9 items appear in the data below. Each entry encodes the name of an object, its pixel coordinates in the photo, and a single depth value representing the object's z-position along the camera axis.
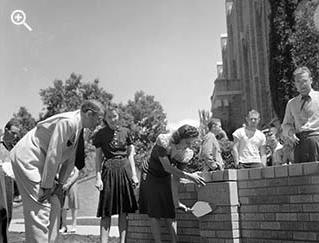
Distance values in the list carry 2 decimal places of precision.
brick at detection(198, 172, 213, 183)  4.00
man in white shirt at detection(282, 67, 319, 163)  3.68
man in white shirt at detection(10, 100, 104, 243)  3.33
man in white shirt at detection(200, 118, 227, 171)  6.37
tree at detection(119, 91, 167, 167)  35.27
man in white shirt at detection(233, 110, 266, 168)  6.17
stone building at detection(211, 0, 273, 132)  20.00
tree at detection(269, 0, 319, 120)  14.53
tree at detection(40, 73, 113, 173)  29.54
